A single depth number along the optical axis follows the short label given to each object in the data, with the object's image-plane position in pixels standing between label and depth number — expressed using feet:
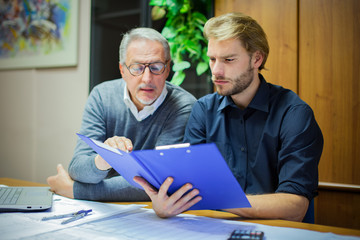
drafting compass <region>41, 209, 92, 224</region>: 3.12
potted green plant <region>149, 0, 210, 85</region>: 7.40
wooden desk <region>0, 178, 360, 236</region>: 2.85
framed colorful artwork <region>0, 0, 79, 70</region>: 9.30
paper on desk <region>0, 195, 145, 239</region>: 2.83
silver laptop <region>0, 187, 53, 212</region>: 3.50
